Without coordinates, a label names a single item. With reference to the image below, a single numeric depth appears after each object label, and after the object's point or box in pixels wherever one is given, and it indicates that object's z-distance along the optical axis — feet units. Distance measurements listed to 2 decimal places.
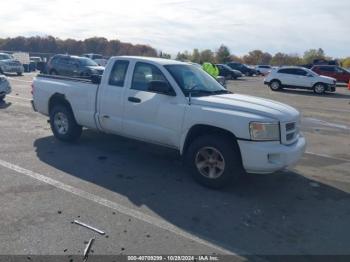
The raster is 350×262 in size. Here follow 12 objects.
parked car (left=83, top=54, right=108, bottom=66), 133.08
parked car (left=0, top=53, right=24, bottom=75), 104.63
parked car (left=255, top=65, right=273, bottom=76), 188.46
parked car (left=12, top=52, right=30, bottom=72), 130.72
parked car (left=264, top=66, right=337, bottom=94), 87.92
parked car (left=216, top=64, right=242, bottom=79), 141.79
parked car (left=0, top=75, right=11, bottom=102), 48.14
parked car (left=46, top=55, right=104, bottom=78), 76.06
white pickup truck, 18.95
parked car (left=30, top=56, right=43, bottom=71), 132.05
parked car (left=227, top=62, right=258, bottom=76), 173.88
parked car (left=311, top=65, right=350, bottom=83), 112.57
